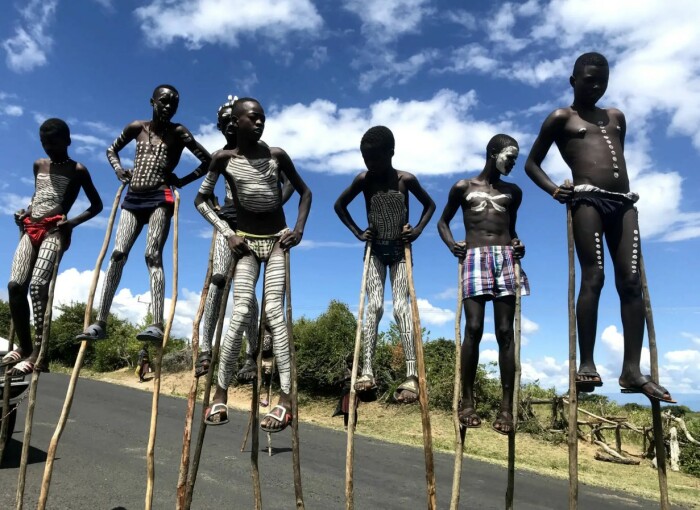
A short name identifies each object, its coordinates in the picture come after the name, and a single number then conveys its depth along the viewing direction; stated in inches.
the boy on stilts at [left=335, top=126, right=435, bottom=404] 216.8
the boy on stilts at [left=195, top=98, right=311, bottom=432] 196.7
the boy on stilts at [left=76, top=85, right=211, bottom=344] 233.5
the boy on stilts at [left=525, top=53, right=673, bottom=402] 188.7
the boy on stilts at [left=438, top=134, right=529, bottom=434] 221.1
